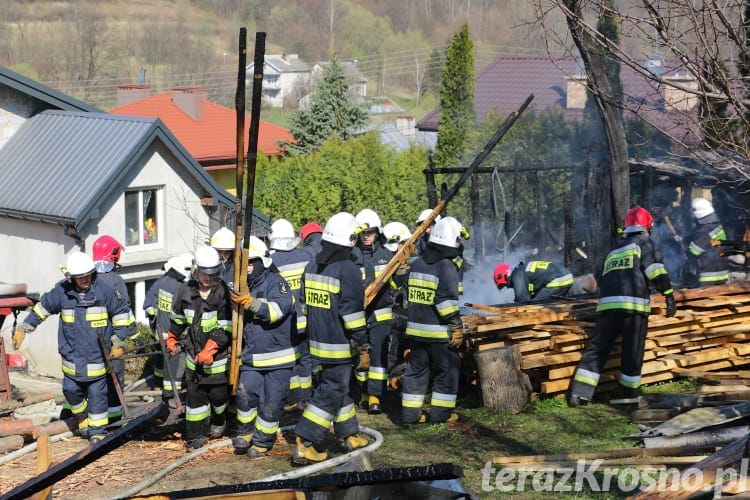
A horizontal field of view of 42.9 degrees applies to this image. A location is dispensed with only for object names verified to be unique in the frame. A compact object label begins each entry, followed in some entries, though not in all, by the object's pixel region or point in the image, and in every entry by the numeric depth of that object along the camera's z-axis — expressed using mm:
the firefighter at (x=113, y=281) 9734
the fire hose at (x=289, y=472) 7727
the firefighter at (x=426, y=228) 11380
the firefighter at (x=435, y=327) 9219
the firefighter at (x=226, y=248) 9250
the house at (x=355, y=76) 63344
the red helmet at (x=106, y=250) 10578
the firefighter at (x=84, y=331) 9469
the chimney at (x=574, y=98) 37000
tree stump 9484
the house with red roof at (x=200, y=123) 34000
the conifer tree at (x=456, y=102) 28609
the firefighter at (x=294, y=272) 10203
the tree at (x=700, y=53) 6754
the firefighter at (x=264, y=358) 8656
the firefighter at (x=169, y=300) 10664
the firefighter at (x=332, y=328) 8375
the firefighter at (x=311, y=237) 11133
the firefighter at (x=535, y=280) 10812
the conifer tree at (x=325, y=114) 39531
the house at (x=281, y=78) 69275
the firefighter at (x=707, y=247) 12445
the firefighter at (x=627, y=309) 9586
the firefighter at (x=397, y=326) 10720
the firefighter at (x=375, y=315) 10219
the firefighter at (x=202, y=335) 8703
